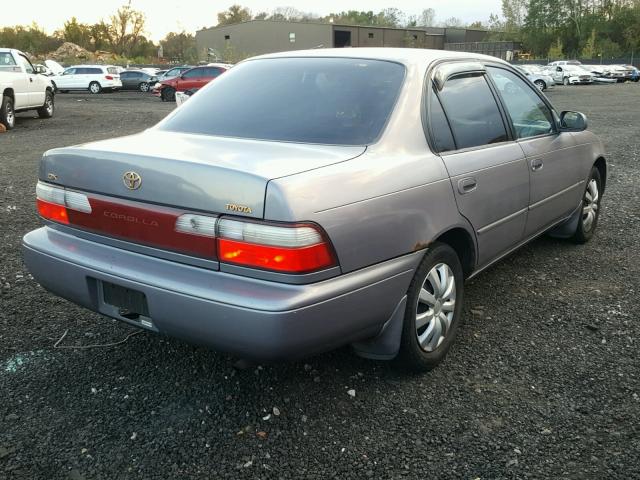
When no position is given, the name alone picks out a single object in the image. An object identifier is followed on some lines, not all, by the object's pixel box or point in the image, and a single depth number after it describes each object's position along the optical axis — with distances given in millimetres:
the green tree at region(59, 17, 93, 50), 75188
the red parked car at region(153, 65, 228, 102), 25375
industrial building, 76375
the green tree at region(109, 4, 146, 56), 74375
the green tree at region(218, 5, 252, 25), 104312
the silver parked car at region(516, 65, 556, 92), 34281
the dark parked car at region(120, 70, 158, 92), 34531
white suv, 33094
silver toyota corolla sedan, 2428
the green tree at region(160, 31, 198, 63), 80312
